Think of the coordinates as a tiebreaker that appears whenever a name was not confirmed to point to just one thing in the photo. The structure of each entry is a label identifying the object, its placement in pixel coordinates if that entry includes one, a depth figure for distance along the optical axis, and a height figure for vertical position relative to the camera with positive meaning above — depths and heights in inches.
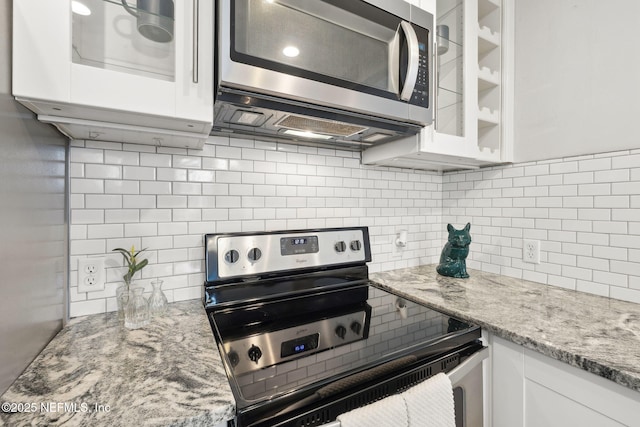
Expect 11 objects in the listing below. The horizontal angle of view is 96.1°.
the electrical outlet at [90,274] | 38.4 -8.7
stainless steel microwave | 31.5 +18.1
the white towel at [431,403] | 27.2 -18.8
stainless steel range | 25.4 -15.1
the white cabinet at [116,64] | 25.5 +14.5
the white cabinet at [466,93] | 50.8 +23.2
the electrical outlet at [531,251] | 55.2 -7.4
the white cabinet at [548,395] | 27.7 -19.6
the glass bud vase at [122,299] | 37.2 -11.5
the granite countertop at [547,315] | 28.9 -13.8
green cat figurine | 57.5 -8.2
